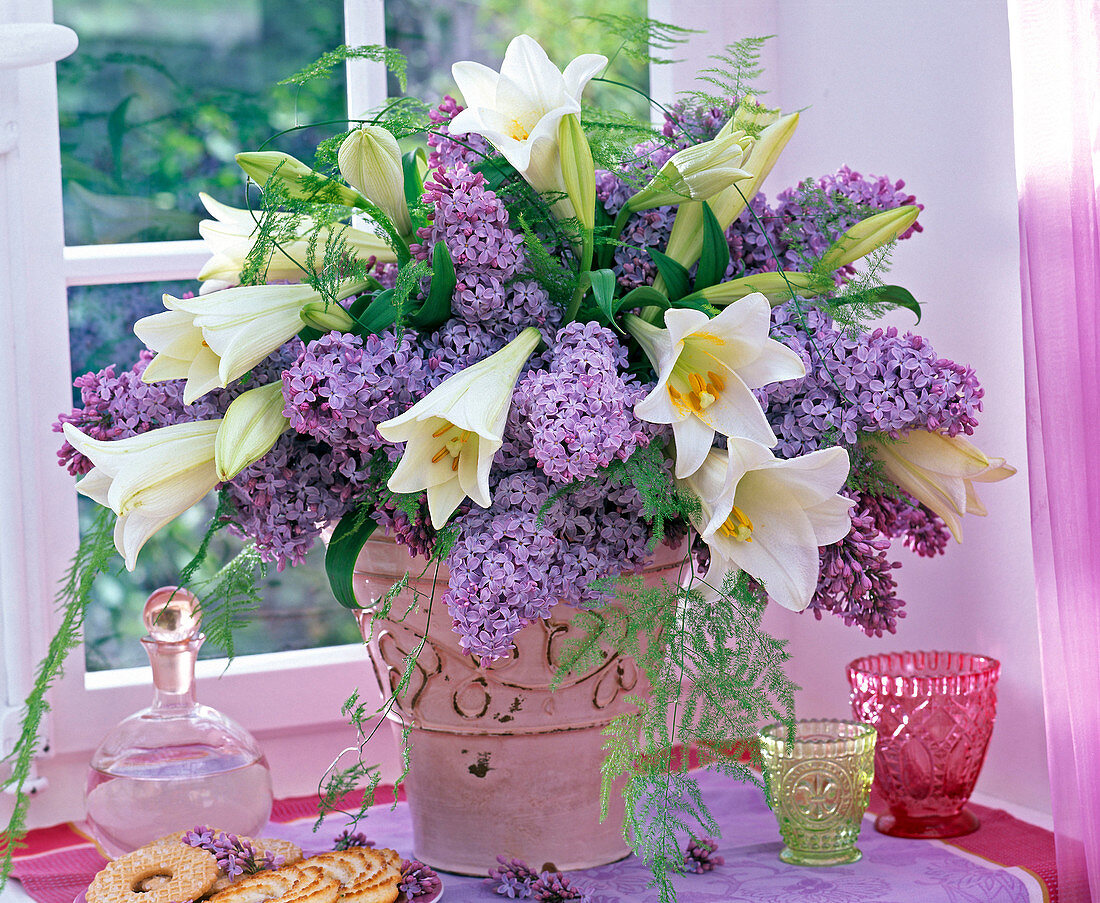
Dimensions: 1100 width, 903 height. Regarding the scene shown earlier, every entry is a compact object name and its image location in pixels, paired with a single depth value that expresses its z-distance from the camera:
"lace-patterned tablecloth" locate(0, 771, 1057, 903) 1.97
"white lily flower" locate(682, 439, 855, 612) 1.86
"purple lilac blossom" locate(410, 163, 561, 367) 1.89
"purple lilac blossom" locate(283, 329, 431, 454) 1.86
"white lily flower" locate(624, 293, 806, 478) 1.84
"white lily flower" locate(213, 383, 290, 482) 1.87
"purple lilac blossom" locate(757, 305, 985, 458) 1.92
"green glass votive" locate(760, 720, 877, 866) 2.02
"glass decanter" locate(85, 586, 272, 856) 2.03
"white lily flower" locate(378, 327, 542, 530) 1.83
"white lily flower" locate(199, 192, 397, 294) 2.00
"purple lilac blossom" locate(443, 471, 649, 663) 1.84
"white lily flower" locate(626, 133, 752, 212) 1.91
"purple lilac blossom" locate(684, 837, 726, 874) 2.02
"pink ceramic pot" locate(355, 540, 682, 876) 1.96
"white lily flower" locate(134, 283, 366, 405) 1.89
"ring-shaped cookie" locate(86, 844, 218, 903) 1.90
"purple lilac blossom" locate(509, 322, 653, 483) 1.82
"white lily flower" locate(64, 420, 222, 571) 1.88
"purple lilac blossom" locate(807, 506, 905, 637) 1.90
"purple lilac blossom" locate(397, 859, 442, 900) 1.93
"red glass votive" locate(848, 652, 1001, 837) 2.07
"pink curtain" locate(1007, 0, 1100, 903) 1.96
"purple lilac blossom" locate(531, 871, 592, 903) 1.96
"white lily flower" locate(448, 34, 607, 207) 1.88
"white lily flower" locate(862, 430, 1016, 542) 1.96
